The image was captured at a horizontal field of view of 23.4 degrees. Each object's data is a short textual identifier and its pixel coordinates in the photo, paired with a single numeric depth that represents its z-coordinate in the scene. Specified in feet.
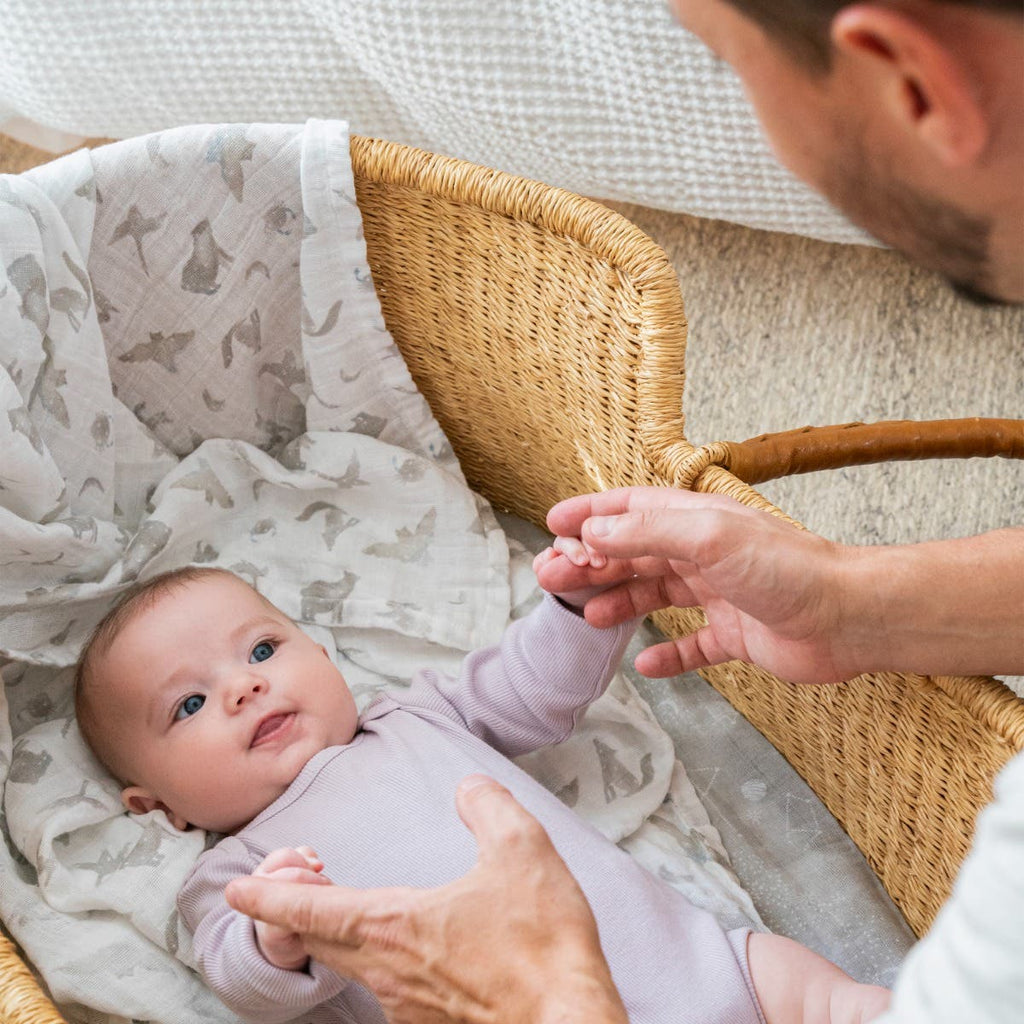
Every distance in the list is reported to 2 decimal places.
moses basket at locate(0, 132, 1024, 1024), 3.73
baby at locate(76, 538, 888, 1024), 3.69
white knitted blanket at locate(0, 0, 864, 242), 4.67
